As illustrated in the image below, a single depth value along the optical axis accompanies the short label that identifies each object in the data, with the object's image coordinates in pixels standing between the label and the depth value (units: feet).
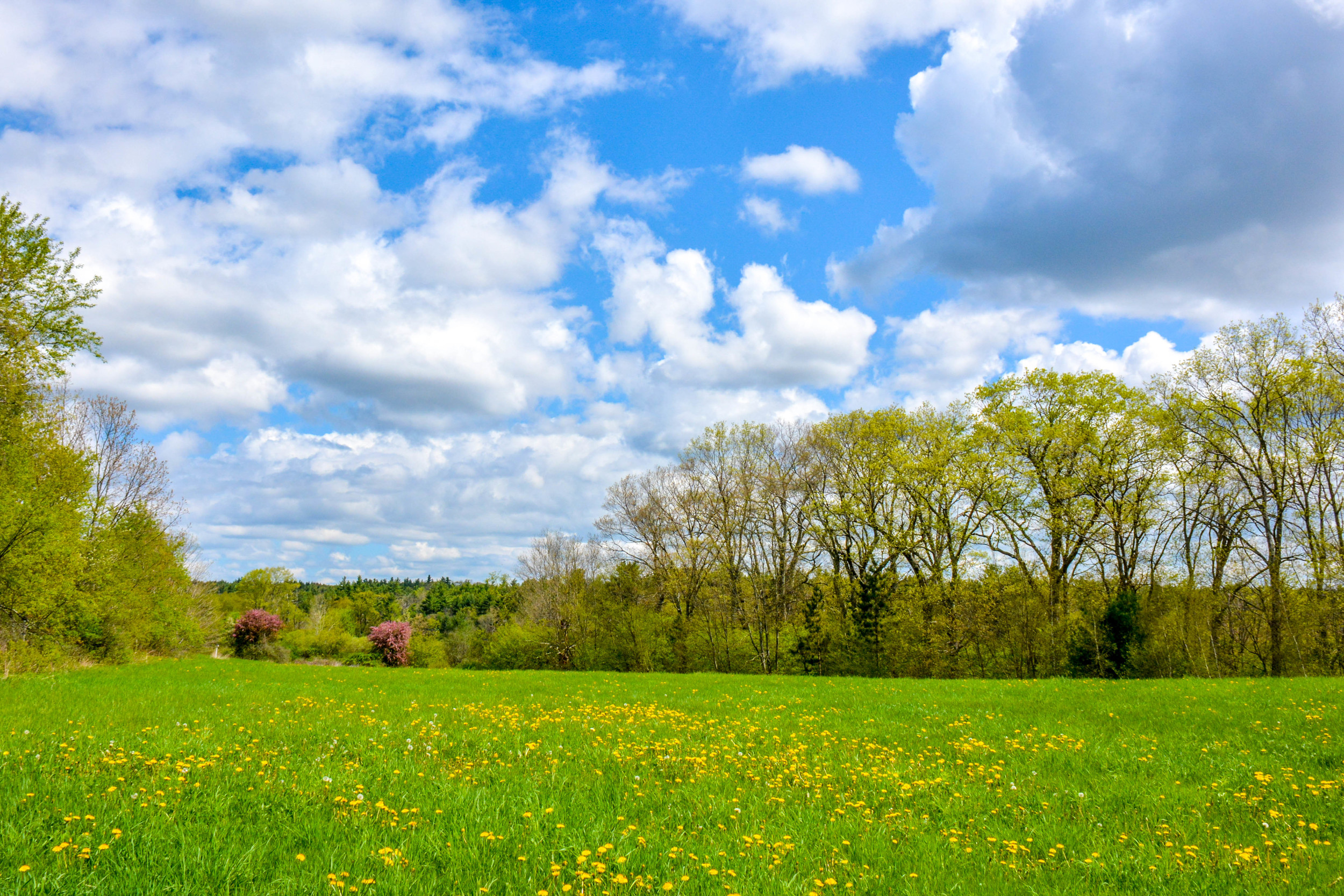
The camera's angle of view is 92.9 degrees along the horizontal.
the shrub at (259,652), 168.04
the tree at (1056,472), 101.50
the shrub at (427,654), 200.44
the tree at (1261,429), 90.99
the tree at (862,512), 112.88
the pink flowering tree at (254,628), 166.09
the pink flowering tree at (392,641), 180.24
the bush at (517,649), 159.43
